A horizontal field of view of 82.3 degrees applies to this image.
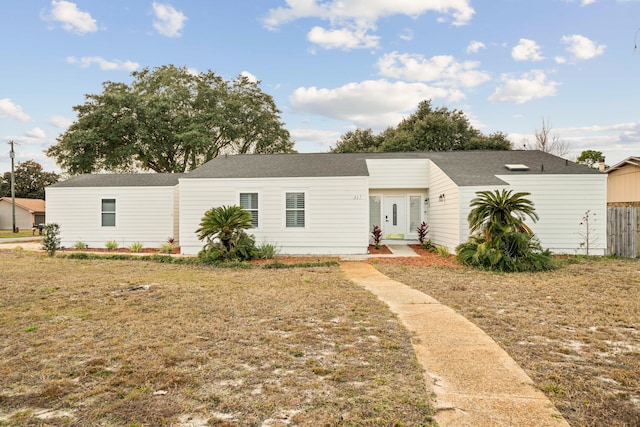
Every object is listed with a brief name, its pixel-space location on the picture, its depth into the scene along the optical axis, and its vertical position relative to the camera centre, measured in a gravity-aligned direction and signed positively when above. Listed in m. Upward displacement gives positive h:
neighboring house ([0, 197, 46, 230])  36.56 +0.36
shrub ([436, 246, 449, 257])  12.27 -1.14
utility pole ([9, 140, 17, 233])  31.45 +5.40
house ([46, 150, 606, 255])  12.44 +0.76
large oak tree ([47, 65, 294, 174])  23.73 +6.49
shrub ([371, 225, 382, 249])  14.62 -0.72
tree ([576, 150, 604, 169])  33.28 +5.56
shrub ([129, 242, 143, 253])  14.39 -1.20
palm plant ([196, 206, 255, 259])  11.21 -0.39
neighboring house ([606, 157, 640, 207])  17.41 +1.76
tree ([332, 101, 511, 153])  26.84 +6.25
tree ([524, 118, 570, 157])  28.28 +5.90
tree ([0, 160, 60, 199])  43.62 +4.51
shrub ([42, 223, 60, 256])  13.19 -0.78
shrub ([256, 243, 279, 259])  12.12 -1.15
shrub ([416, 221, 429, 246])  15.12 -0.58
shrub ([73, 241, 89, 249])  15.33 -1.15
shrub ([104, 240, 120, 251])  15.07 -1.15
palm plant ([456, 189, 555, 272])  9.41 -0.60
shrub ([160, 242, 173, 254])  14.13 -1.19
